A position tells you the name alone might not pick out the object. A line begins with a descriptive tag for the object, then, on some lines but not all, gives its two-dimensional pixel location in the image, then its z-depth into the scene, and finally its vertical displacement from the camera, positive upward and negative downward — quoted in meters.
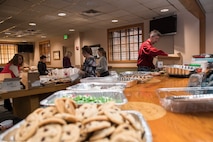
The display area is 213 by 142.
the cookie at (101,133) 0.51 -0.20
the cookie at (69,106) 0.65 -0.17
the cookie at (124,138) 0.49 -0.21
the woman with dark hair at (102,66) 4.11 -0.07
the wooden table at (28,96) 2.52 -0.52
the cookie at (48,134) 0.49 -0.20
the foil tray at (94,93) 1.23 -0.22
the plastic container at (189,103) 0.95 -0.22
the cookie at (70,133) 0.49 -0.20
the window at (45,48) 9.52 +0.86
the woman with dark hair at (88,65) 3.08 -0.02
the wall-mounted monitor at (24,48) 10.47 +0.95
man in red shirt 2.89 +0.16
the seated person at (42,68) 4.90 -0.11
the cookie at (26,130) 0.51 -0.20
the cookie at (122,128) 0.52 -0.20
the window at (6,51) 10.26 +0.77
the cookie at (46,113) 0.59 -0.17
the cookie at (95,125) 0.52 -0.19
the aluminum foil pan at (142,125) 0.57 -0.24
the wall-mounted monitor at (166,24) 4.75 +1.08
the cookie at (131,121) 0.57 -0.19
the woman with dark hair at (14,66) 3.27 -0.04
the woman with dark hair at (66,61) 6.30 +0.10
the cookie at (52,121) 0.54 -0.18
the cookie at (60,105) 0.64 -0.15
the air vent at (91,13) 4.29 +1.28
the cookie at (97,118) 0.56 -0.17
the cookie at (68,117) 0.57 -0.17
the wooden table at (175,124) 0.68 -0.28
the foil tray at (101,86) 1.62 -0.21
